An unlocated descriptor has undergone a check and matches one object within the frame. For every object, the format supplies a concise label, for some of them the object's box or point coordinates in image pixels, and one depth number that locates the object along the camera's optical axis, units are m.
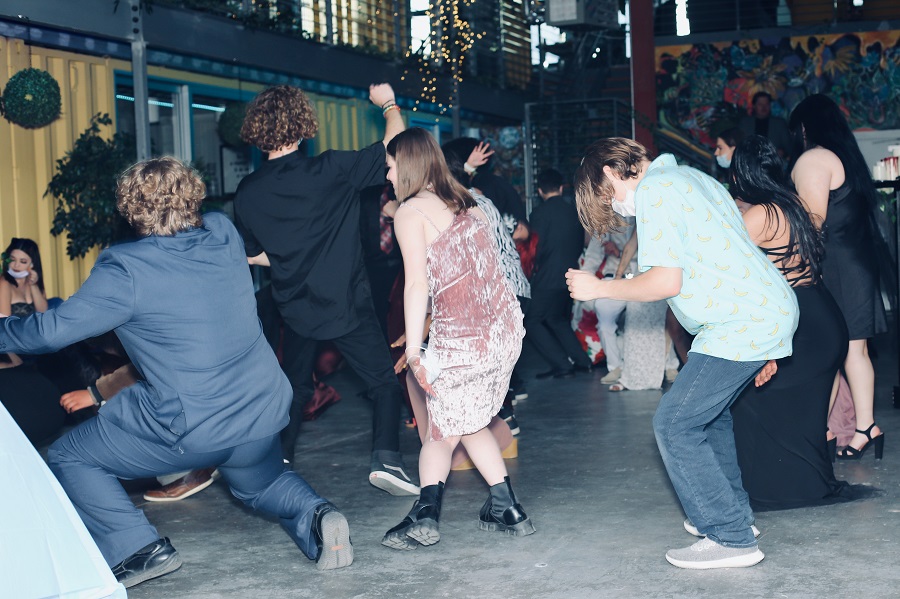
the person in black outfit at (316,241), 5.26
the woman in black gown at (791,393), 4.62
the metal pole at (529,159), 15.08
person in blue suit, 3.78
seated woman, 7.35
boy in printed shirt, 3.78
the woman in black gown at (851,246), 5.44
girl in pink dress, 4.37
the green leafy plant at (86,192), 8.49
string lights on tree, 13.40
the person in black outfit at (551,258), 9.39
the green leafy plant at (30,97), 8.05
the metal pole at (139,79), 7.57
